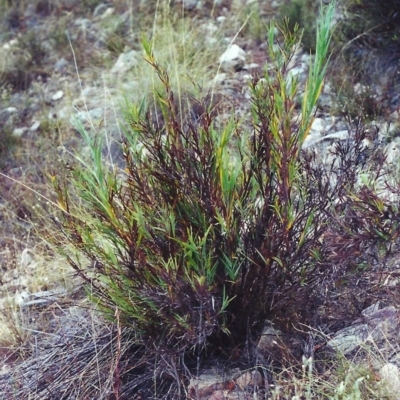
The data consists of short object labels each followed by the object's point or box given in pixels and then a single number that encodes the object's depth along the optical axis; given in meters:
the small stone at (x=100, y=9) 5.98
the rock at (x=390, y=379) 1.83
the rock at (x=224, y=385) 2.06
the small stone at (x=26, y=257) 3.40
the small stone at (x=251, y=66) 4.48
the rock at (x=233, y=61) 4.55
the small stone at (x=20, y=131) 4.74
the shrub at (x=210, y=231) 1.98
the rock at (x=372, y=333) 2.06
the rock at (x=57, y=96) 5.07
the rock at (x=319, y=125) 3.75
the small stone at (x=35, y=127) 4.74
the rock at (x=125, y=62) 4.83
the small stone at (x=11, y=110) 4.96
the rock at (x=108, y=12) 5.79
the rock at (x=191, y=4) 5.36
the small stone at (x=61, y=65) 5.45
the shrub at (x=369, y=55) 3.70
